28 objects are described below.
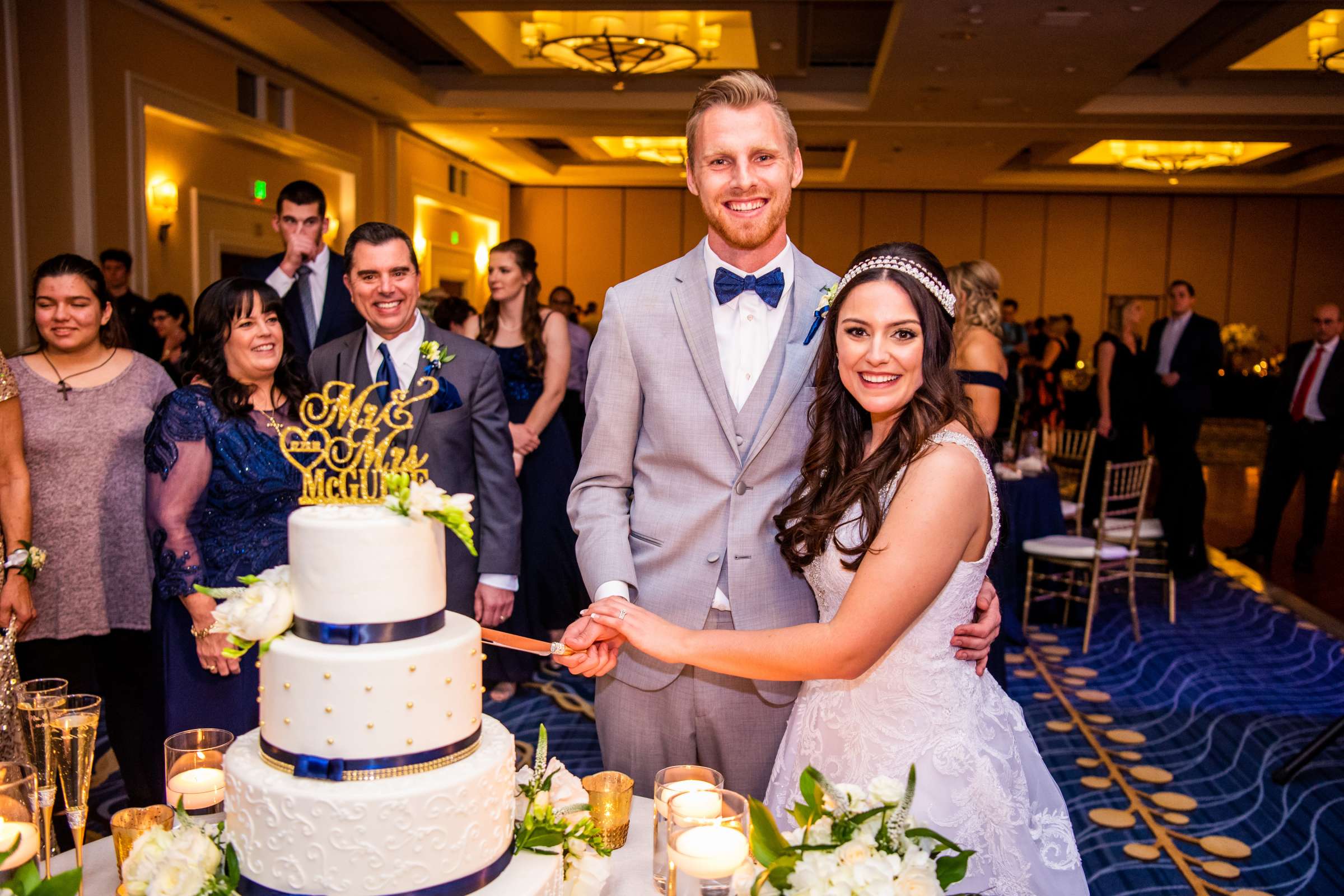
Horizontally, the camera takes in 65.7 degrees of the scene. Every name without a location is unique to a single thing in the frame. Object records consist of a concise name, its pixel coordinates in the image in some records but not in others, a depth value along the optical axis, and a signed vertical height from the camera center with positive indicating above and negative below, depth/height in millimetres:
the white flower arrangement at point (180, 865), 1178 -628
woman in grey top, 3283 -591
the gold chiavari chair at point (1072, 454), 7098 -837
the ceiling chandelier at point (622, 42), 9039 +2571
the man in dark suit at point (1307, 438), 7605 -674
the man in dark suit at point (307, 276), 4016 +184
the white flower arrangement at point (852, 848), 1072 -546
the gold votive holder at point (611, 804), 1575 -716
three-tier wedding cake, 1189 -495
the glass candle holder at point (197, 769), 1413 -623
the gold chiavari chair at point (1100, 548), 5934 -1210
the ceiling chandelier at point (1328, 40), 8578 +2611
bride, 1784 -479
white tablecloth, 1525 -822
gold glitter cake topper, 1372 -177
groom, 2012 -221
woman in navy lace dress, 2609 -434
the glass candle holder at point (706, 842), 1228 -611
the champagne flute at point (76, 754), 1427 -600
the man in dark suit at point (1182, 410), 7492 -505
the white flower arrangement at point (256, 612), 1232 -344
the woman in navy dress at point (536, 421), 5176 -455
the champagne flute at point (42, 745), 1421 -585
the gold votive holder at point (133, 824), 1390 -674
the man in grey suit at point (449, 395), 3053 -204
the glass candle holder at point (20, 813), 1219 -606
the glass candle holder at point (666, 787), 1399 -623
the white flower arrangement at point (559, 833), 1385 -683
